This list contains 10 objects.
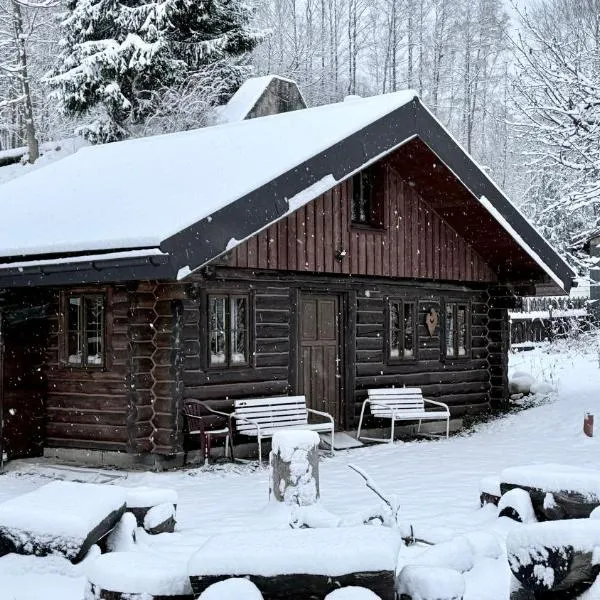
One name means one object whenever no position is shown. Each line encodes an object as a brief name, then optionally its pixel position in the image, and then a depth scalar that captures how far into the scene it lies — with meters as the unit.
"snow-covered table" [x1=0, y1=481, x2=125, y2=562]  6.85
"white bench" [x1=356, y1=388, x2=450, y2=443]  14.38
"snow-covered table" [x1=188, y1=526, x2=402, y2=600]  5.28
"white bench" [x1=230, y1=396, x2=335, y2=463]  12.29
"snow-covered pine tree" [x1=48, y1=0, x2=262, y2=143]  26.47
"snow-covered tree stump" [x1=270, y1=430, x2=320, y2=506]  8.59
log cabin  11.33
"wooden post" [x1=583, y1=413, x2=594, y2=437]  14.17
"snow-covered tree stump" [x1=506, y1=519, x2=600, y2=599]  5.98
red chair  11.70
